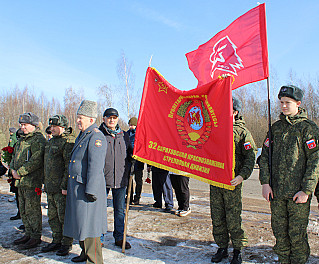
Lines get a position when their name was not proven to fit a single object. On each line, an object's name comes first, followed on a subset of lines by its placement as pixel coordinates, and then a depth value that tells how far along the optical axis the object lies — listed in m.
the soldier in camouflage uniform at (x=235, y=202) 3.56
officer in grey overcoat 3.34
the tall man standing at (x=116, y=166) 4.29
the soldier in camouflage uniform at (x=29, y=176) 4.36
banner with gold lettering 3.53
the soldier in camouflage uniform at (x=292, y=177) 3.02
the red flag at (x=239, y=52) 3.66
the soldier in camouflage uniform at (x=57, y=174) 4.10
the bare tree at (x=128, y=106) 26.27
